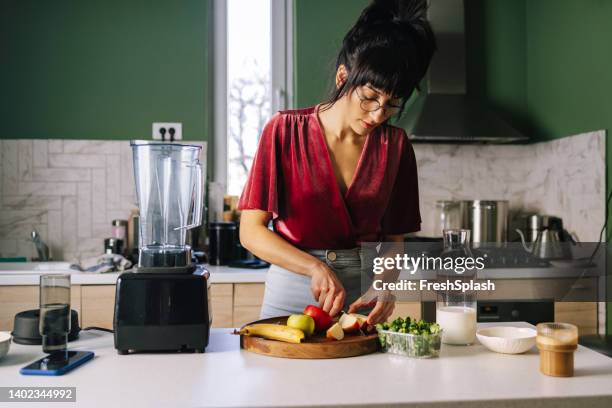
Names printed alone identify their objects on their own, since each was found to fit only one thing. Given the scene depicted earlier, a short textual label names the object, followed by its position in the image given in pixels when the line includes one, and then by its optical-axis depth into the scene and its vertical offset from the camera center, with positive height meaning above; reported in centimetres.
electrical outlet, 326 +41
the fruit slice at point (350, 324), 139 -29
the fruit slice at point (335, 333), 134 -30
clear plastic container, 130 -32
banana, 131 -30
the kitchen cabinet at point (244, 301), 271 -46
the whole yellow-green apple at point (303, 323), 134 -28
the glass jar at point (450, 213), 331 -5
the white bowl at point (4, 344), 126 -31
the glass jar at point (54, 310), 122 -23
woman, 154 +7
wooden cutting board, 129 -32
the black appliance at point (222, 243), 295 -21
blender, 132 -23
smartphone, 117 -34
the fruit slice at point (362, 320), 142 -29
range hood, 315 +59
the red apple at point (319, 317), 139 -27
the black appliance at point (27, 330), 141 -31
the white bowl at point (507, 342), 135 -32
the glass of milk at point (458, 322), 142 -29
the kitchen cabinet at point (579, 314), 283 -54
